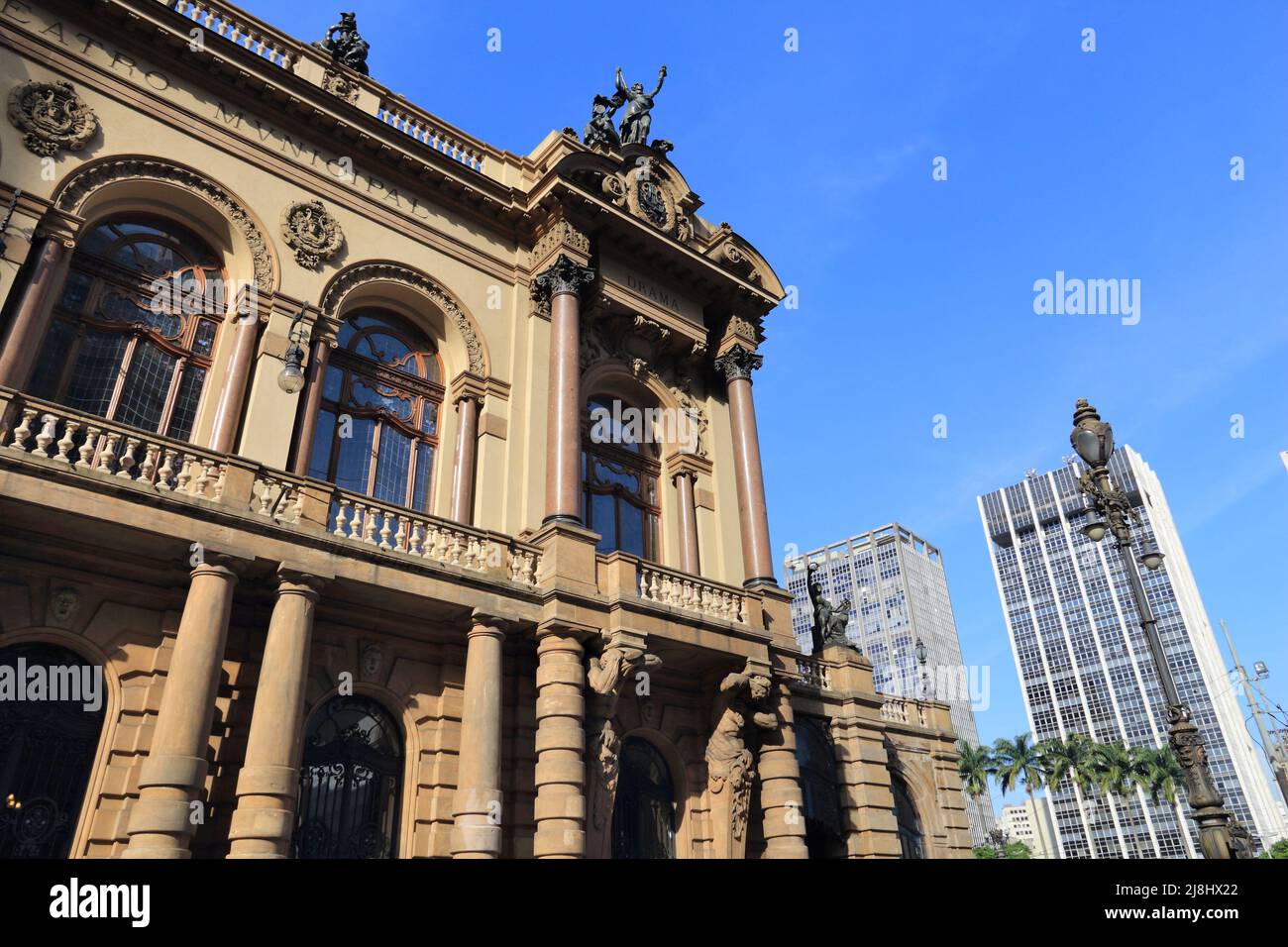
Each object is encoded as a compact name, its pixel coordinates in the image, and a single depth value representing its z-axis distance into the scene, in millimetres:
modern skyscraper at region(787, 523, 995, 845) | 128750
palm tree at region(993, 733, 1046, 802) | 66688
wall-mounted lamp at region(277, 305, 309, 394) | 13344
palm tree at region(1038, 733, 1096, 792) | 64938
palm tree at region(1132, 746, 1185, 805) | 64875
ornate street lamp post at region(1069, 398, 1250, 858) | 9828
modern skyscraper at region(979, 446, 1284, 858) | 111375
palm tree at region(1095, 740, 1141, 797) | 64562
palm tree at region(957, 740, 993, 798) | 68312
